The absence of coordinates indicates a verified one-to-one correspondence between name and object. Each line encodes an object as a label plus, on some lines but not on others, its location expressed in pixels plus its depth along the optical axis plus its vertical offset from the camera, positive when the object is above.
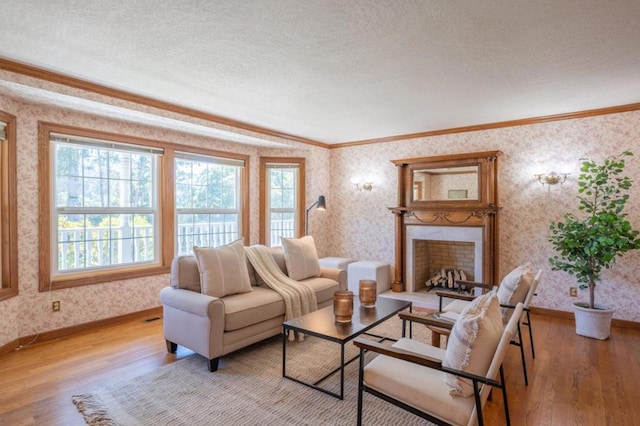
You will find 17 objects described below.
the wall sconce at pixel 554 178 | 4.25 +0.38
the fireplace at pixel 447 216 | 4.66 -0.10
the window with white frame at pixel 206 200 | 4.70 +0.13
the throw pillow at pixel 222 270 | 3.07 -0.55
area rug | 2.17 -1.29
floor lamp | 5.02 +0.08
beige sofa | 2.75 -0.90
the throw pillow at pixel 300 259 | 3.90 -0.57
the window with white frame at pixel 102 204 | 3.67 +0.06
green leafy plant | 3.42 -0.23
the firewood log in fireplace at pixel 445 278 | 5.41 -1.08
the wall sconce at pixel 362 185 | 5.82 +0.41
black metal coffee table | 2.41 -0.87
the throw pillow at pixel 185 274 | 3.14 -0.58
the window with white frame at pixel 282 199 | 5.71 +0.17
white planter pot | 3.53 -1.16
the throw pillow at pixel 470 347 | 1.58 -0.64
